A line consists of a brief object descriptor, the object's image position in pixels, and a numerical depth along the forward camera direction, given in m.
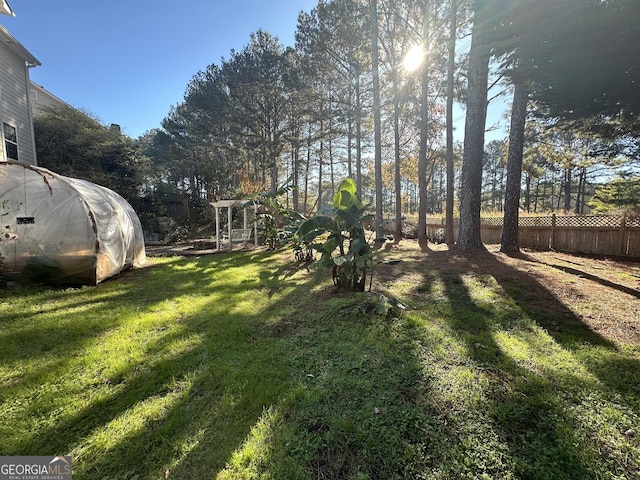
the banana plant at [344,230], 3.54
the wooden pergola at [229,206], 9.98
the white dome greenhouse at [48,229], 4.80
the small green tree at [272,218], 5.59
